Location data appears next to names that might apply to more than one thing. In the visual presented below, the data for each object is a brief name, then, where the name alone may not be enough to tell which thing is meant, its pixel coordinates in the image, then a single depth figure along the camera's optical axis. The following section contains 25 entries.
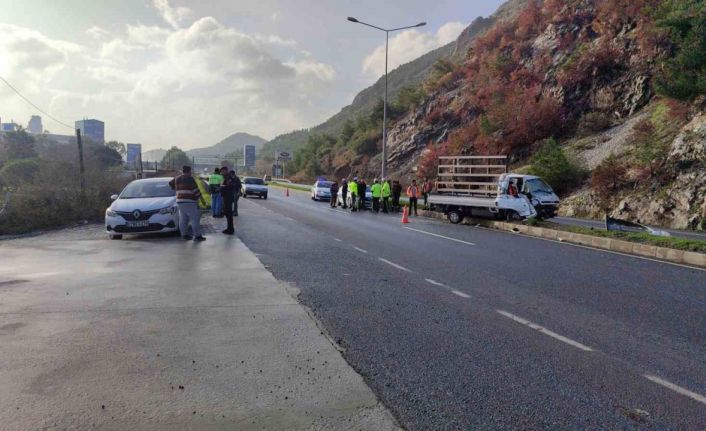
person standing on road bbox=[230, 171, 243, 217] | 16.04
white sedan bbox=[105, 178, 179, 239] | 11.88
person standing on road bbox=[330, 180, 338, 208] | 27.64
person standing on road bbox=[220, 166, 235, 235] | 13.34
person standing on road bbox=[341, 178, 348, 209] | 27.08
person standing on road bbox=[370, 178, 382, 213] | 25.03
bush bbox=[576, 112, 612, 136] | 33.44
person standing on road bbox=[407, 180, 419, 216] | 23.16
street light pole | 29.71
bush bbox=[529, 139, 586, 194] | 27.61
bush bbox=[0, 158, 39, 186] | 27.77
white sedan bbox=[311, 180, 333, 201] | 34.47
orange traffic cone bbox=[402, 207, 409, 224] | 18.88
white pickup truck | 17.52
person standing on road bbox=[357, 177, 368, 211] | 25.97
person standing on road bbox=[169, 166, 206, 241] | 11.59
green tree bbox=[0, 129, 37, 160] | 62.08
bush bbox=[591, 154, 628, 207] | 23.92
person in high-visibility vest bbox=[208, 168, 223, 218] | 19.02
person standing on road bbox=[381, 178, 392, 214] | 24.86
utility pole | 18.12
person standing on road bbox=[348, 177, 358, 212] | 25.24
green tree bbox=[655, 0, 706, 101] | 24.77
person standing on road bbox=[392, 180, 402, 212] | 25.91
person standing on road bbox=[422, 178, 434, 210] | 25.81
